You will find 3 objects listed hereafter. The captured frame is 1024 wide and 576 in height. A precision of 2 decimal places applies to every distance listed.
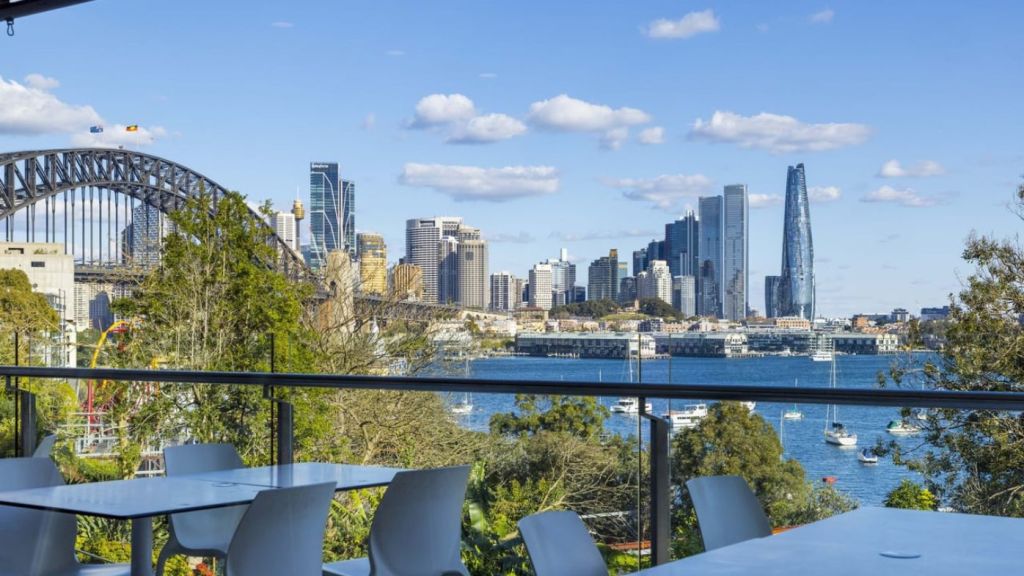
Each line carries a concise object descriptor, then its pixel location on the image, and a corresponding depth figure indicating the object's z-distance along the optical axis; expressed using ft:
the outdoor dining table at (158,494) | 10.57
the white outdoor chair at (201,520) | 12.71
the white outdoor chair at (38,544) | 11.44
